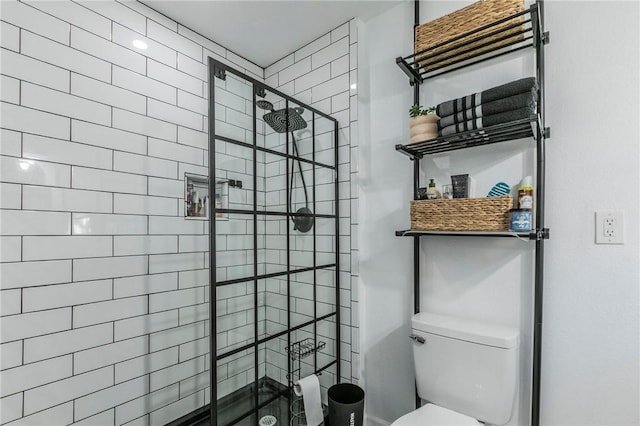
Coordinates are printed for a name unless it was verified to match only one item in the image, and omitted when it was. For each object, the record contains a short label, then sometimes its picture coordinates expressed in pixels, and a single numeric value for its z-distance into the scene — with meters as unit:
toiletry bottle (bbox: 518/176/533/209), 1.13
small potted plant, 1.33
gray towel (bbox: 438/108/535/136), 1.10
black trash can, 1.43
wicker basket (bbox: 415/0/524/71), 1.20
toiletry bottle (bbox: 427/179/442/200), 1.36
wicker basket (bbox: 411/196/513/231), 1.16
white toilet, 1.17
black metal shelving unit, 1.15
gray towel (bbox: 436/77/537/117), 1.10
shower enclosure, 1.25
